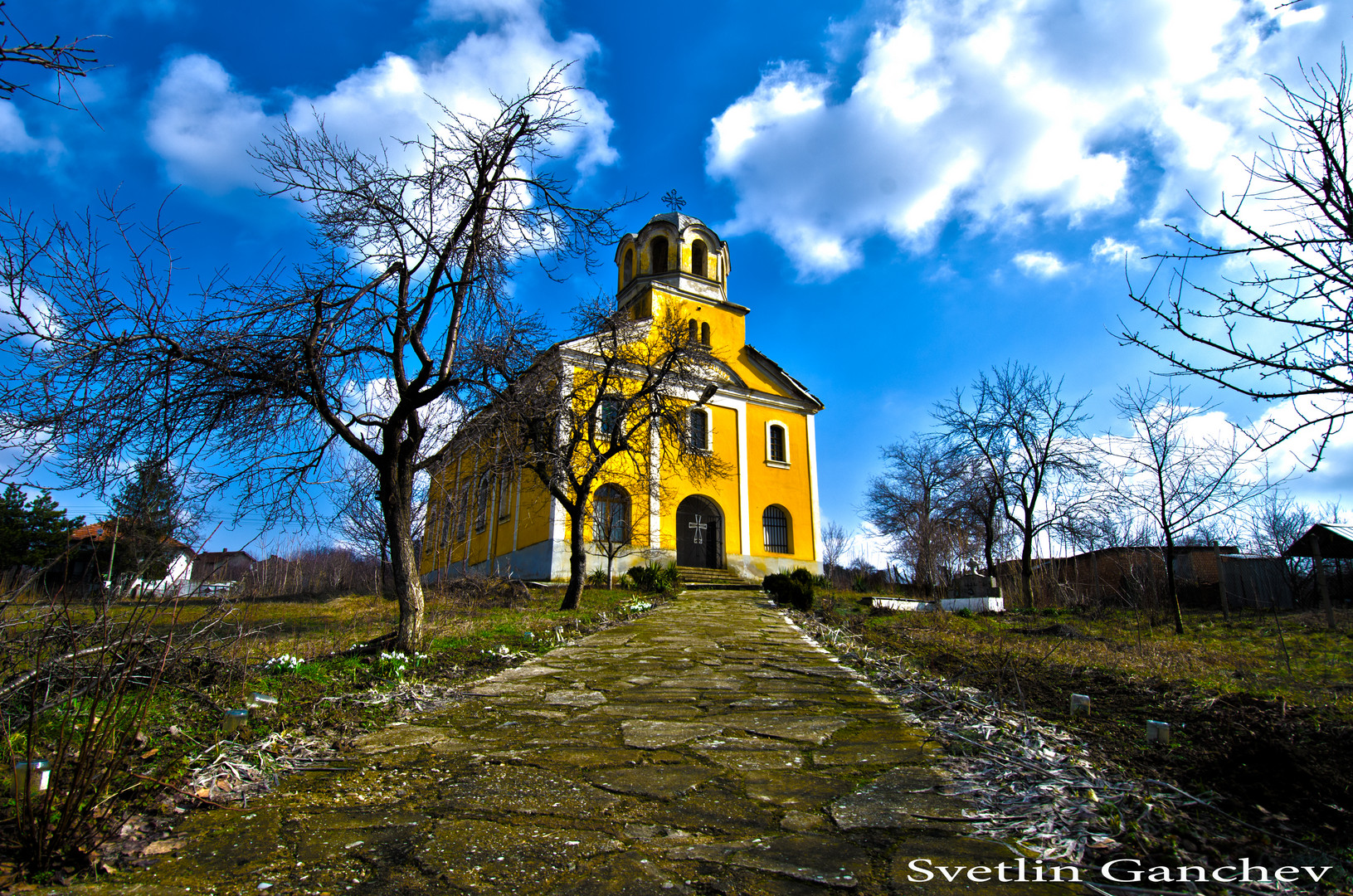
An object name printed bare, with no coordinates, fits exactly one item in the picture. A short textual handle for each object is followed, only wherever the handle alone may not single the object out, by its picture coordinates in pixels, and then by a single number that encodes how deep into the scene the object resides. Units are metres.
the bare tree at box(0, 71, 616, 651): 5.09
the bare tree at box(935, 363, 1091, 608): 19.17
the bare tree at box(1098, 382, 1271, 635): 11.48
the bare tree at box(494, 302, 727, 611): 10.71
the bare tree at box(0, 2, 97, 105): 2.89
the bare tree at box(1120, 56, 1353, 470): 3.30
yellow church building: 20.08
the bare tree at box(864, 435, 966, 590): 20.48
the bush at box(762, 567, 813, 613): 13.55
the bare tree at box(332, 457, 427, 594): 19.20
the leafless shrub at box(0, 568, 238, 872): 2.24
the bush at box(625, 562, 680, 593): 15.92
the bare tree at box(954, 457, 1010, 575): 20.67
